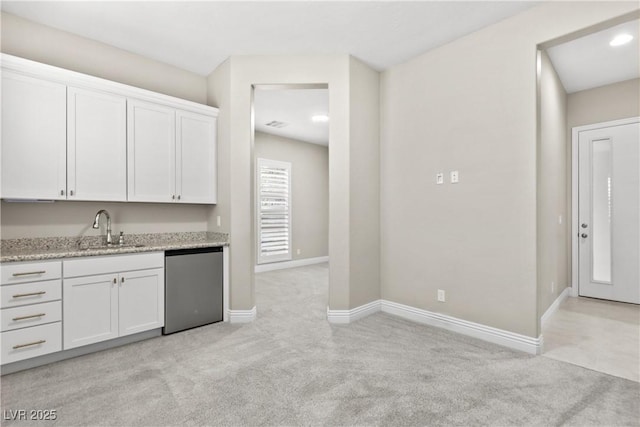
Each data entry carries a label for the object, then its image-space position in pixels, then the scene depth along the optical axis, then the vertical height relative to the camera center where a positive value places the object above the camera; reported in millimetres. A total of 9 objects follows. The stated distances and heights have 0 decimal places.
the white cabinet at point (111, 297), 2494 -707
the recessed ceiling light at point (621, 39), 2957 +1687
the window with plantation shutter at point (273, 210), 6320 +97
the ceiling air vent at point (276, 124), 5633 +1675
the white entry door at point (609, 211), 3873 +39
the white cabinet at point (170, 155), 3066 +636
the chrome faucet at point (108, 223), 2970 -76
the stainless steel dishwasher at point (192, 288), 3021 -741
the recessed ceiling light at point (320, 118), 5277 +1660
